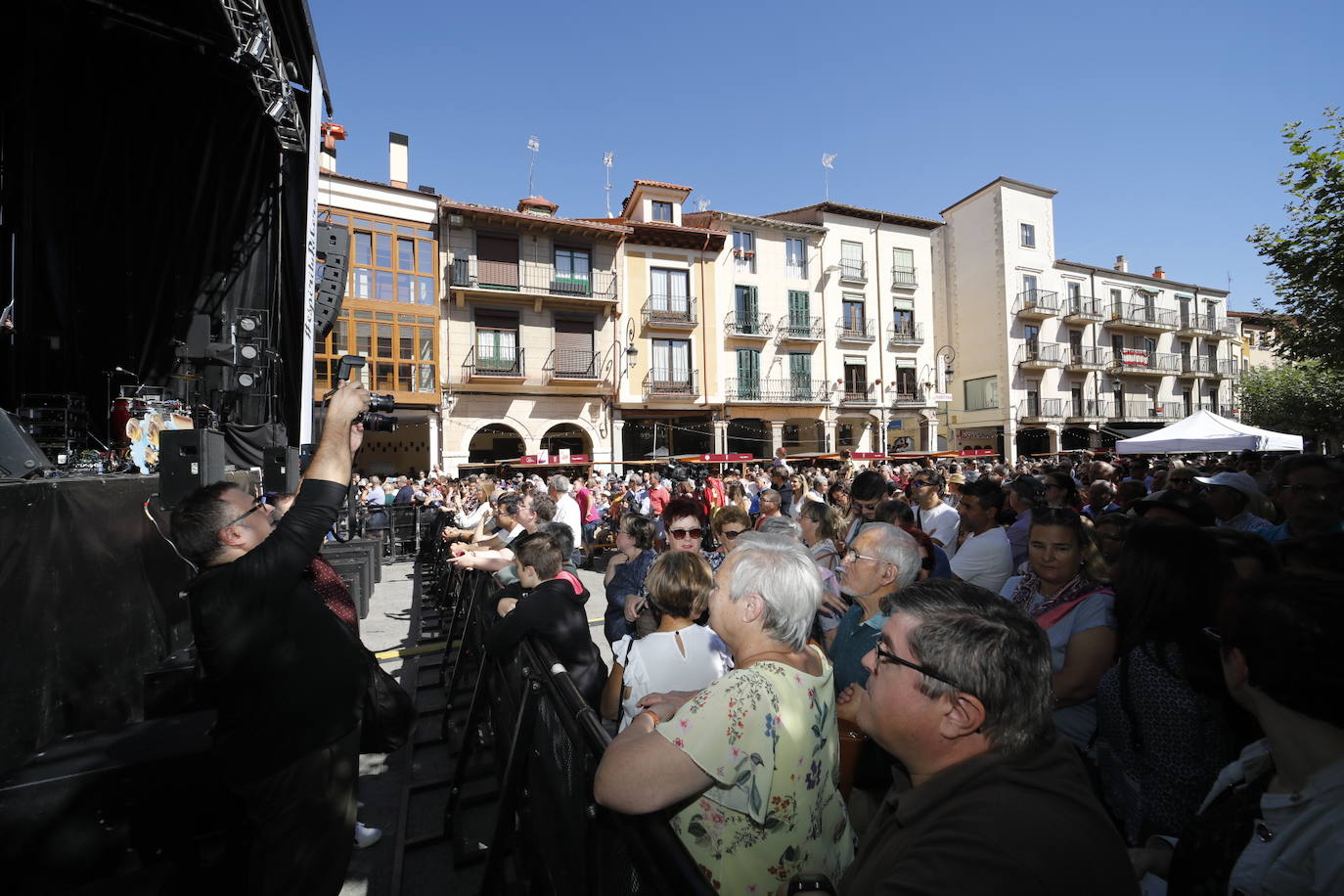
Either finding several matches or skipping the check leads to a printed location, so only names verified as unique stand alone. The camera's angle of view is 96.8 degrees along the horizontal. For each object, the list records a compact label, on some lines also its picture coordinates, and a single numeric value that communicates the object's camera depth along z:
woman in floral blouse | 1.44
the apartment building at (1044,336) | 30.75
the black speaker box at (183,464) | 4.18
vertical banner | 8.66
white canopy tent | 13.62
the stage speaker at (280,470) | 5.97
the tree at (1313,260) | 8.61
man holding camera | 2.10
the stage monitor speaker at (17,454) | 3.82
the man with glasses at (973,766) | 0.98
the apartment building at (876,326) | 28.38
